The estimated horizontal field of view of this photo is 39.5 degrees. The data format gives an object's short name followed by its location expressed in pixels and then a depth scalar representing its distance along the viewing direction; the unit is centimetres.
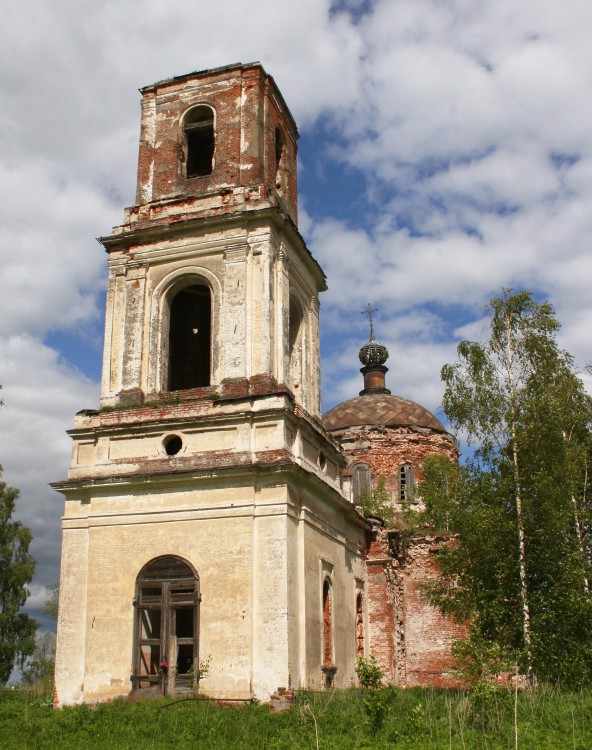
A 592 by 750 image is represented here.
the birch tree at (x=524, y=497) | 1338
